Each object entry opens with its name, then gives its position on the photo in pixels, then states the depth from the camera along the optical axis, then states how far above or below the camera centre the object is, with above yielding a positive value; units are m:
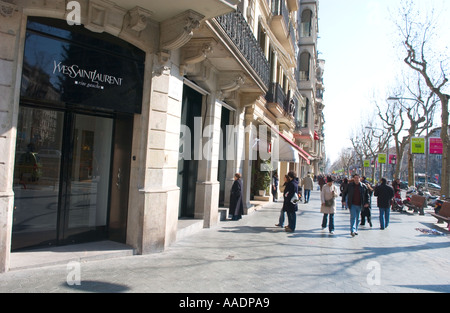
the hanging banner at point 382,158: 36.62 +2.22
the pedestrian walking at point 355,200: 10.16 -0.69
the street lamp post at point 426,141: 22.05 +2.75
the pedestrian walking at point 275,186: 18.95 -0.72
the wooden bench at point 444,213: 12.95 -1.26
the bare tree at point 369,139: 42.56 +5.70
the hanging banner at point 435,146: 27.08 +2.95
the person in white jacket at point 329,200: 10.31 -0.76
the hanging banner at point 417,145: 22.52 +2.40
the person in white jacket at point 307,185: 20.30 -0.62
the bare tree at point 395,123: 30.95 +5.53
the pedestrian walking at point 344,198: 15.72 -1.02
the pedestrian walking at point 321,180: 23.02 -0.36
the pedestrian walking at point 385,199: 12.27 -0.76
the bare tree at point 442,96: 17.78 +4.47
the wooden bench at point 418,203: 17.62 -1.25
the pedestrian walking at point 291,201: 10.02 -0.80
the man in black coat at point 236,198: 11.45 -0.92
